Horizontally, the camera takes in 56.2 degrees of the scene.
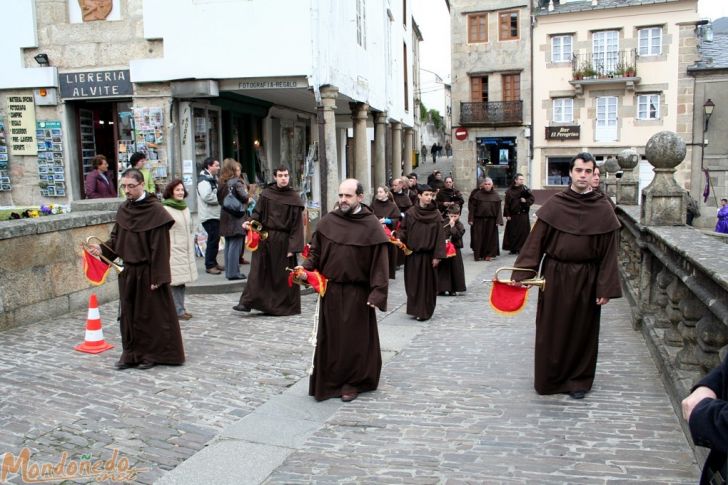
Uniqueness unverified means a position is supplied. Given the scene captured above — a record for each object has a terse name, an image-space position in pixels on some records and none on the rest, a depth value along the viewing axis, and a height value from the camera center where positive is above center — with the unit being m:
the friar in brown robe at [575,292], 5.77 -1.10
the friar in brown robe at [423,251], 9.32 -1.19
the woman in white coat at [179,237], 8.27 -0.79
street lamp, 30.45 +2.21
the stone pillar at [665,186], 6.64 -0.27
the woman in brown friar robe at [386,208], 12.79 -0.77
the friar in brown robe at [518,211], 16.72 -1.16
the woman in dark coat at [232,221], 10.55 -0.76
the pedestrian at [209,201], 11.12 -0.47
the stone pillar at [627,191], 10.45 -0.47
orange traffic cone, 7.26 -1.73
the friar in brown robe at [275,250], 9.22 -1.09
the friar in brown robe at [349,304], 5.89 -1.18
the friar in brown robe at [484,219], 15.86 -1.27
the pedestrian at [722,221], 15.65 -1.47
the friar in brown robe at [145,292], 6.71 -1.16
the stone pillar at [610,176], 14.49 -0.35
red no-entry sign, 34.31 +1.56
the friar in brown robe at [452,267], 10.74 -1.64
